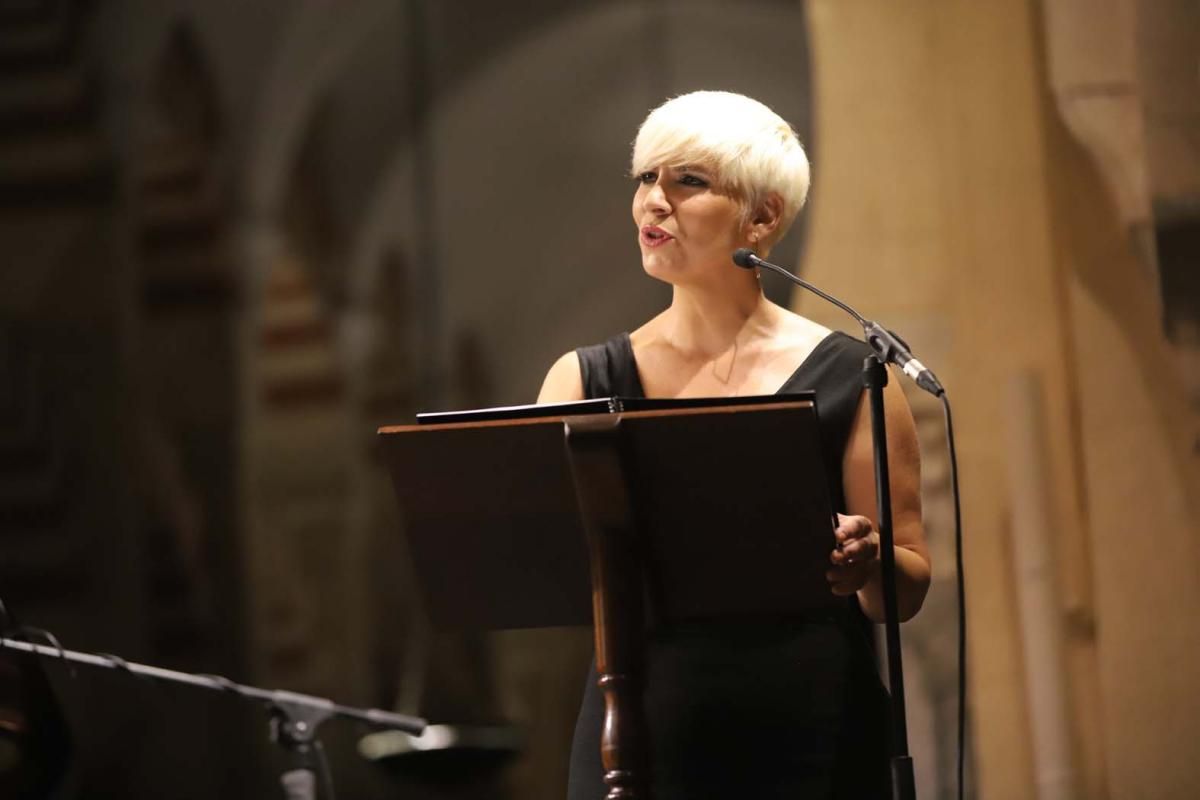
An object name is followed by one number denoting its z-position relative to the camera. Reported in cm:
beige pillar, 961
